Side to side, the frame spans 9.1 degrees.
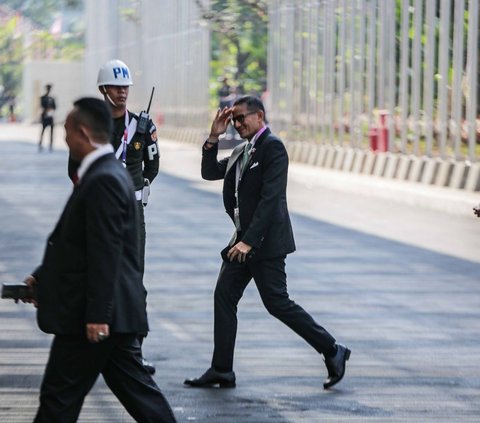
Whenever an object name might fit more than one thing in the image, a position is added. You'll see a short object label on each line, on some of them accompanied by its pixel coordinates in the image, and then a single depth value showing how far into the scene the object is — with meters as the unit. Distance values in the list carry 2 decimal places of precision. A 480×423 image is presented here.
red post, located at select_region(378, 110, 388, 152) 60.98
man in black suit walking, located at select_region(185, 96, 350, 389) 16.68
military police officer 17.02
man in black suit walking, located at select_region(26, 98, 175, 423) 11.54
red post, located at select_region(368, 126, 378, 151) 62.43
